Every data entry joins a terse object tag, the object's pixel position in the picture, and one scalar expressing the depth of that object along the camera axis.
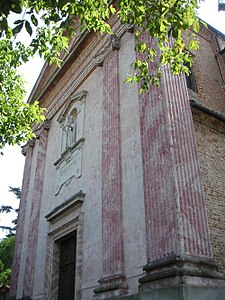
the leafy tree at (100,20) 4.92
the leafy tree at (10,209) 36.75
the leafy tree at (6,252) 29.92
